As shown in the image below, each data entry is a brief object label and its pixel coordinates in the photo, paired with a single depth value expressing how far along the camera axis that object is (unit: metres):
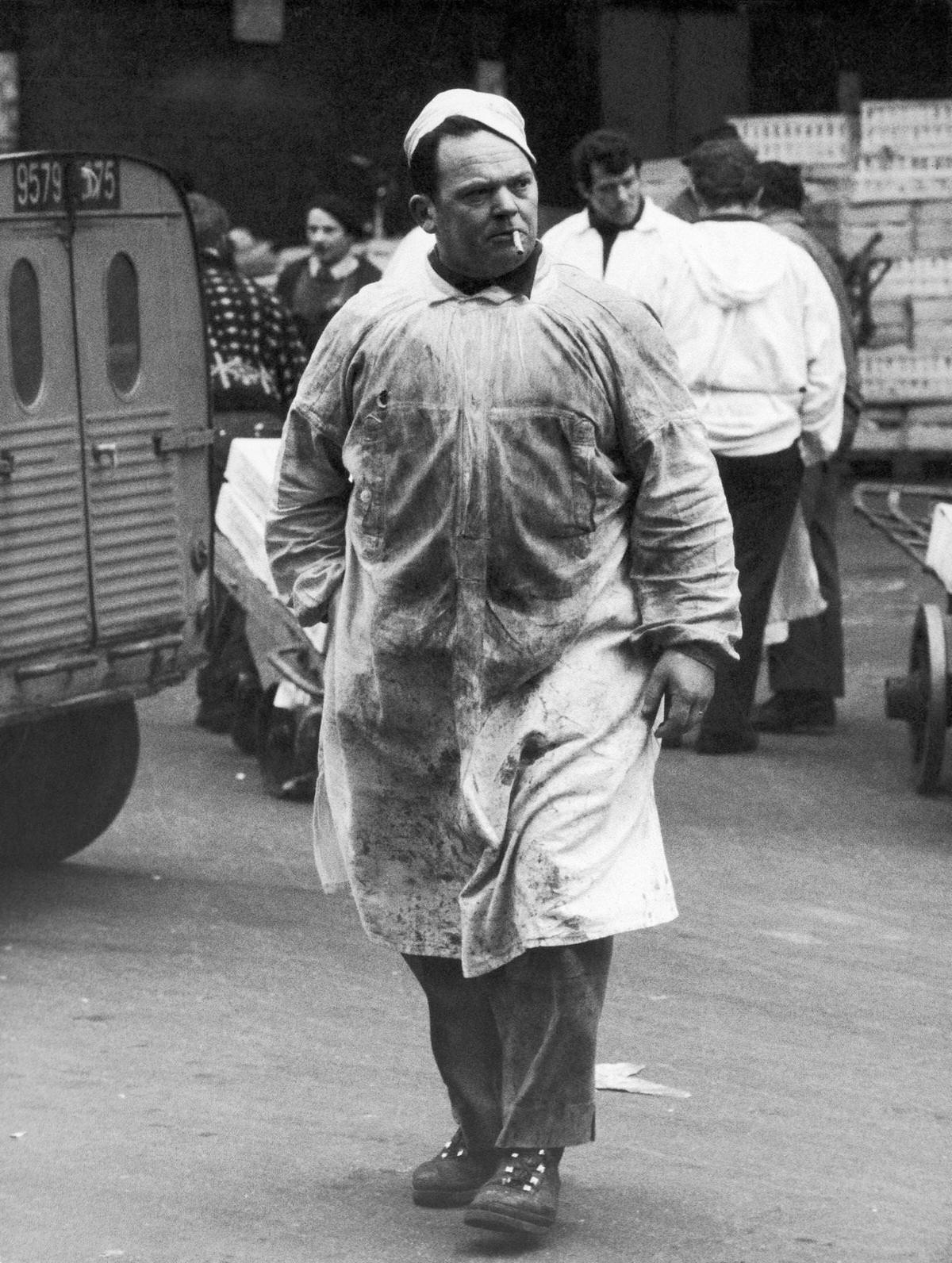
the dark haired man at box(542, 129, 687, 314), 16.00
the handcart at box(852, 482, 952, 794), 14.37
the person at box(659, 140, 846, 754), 15.57
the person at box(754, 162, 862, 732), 16.65
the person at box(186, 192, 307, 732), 16.65
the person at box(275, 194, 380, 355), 19.39
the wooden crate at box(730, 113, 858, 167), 28.44
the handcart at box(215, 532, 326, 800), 14.44
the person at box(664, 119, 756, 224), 19.77
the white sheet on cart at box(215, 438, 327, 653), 14.45
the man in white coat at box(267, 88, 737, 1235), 7.52
